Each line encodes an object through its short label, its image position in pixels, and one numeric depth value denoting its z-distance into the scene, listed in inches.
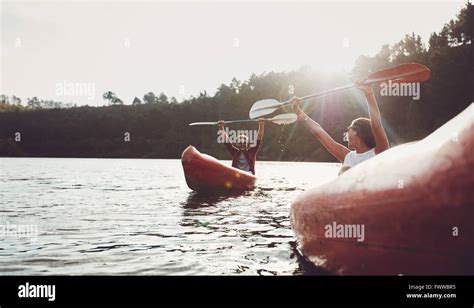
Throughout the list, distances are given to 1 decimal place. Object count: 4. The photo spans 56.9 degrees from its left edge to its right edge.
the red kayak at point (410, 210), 101.6
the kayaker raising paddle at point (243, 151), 434.6
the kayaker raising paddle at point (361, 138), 156.3
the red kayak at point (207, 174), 399.9
